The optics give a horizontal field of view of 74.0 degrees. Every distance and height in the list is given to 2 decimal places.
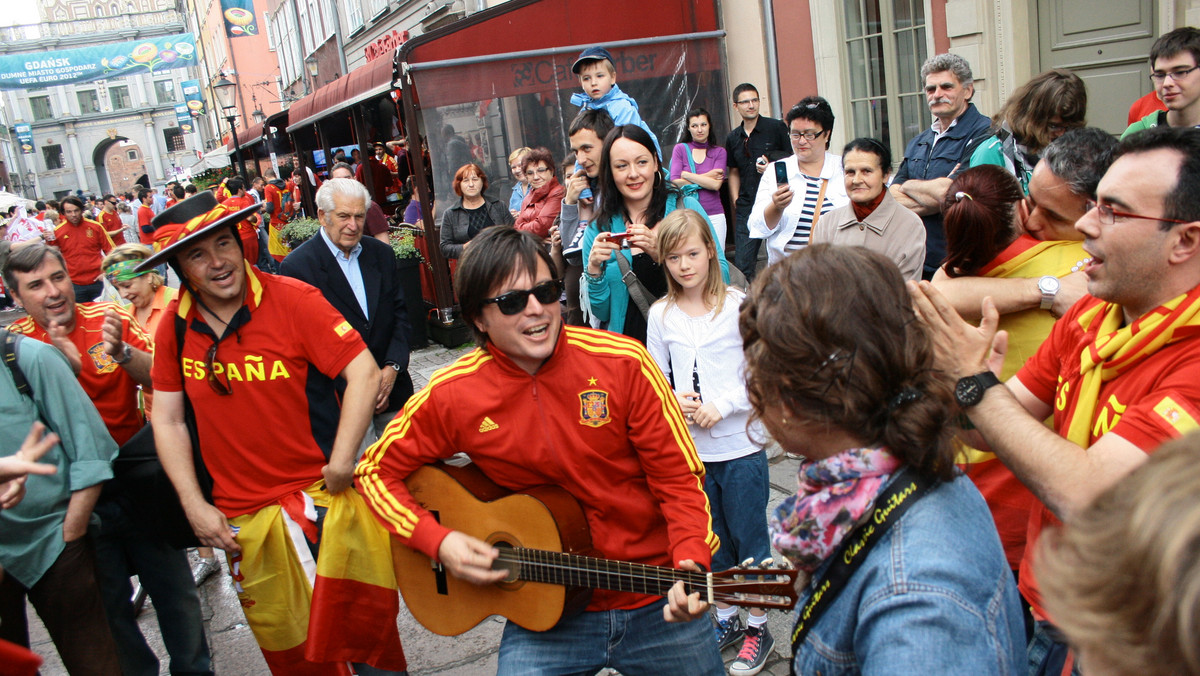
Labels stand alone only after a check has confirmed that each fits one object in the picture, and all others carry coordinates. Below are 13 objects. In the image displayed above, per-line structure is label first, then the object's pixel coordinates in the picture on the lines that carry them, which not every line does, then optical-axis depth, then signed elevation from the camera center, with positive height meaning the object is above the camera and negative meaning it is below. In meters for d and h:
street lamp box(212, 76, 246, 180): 21.59 +3.69
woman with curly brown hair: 1.18 -0.53
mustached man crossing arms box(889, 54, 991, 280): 4.52 -0.02
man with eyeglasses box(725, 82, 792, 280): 6.89 +0.00
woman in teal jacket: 3.86 -0.23
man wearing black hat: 2.86 -0.73
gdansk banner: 29.78 +6.96
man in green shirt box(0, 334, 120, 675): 2.88 -0.97
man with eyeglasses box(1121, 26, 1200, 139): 3.77 +0.11
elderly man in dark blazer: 4.50 -0.38
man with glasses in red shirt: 1.51 -0.48
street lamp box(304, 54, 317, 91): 25.34 +4.64
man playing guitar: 2.26 -0.74
